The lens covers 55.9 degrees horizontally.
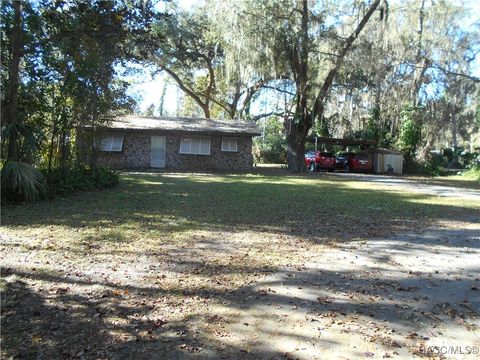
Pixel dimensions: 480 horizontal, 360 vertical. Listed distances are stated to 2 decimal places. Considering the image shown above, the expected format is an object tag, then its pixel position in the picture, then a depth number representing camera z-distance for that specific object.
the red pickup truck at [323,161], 28.94
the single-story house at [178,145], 24.92
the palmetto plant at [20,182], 9.61
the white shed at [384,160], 29.55
